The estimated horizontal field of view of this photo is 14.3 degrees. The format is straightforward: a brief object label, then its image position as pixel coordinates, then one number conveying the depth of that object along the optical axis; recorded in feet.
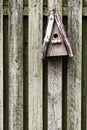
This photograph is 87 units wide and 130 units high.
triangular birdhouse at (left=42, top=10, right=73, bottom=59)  8.30
